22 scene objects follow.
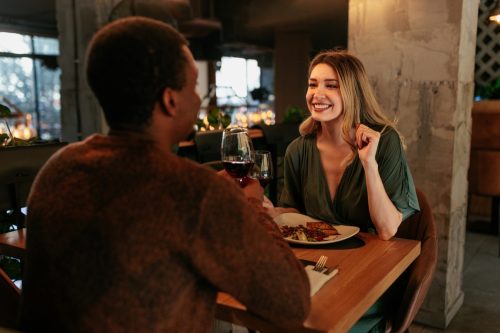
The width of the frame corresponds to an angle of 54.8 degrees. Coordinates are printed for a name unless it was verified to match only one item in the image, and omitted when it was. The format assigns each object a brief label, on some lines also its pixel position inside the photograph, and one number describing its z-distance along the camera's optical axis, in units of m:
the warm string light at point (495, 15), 3.64
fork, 1.25
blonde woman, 1.71
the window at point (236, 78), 11.35
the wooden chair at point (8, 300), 1.31
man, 0.78
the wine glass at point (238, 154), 1.35
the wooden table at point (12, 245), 1.54
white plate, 1.47
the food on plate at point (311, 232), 1.50
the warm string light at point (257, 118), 6.30
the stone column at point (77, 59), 4.55
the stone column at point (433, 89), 2.53
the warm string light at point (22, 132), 4.40
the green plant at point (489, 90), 4.92
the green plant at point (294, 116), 4.89
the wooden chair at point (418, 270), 1.59
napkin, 1.15
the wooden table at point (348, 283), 1.02
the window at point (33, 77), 9.44
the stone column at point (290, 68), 9.63
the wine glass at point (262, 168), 1.41
